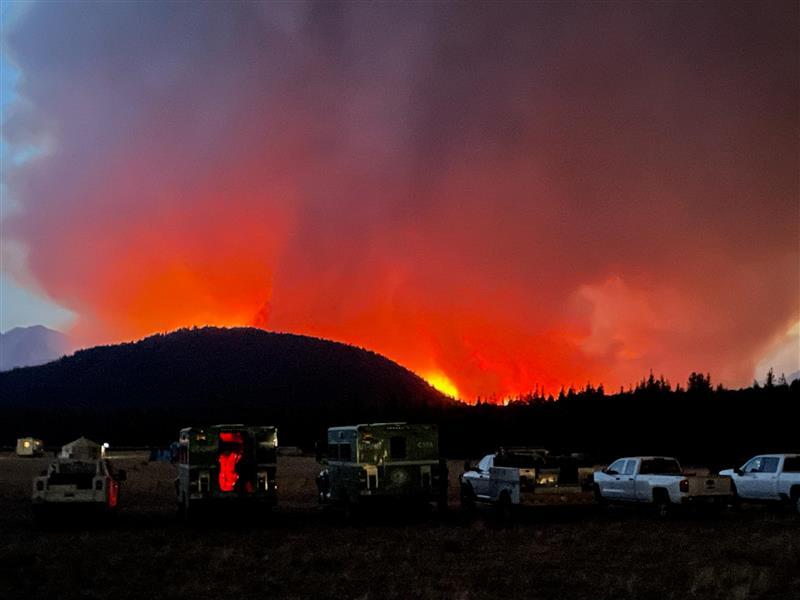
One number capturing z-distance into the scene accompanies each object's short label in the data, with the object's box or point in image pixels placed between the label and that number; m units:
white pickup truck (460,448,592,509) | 26.12
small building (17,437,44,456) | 105.12
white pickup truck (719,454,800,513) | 28.36
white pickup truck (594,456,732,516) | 26.89
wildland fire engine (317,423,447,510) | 26.66
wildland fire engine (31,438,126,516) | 25.25
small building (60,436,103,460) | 79.56
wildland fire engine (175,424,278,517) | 26.59
